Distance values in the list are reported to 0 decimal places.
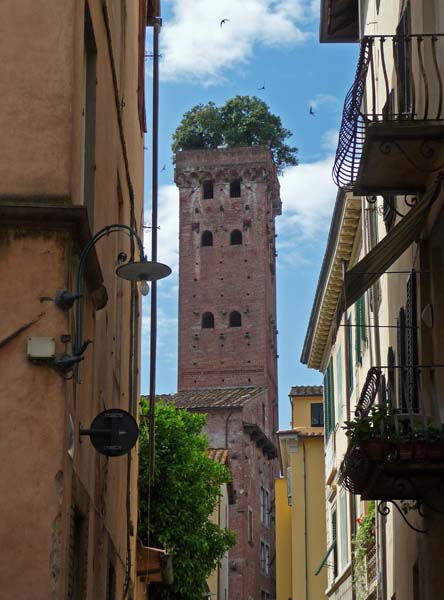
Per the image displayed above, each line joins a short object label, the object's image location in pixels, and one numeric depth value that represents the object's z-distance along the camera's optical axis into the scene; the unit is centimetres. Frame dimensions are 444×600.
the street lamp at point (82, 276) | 860
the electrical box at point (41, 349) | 848
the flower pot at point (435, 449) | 1094
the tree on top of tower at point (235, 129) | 9475
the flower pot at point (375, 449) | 1112
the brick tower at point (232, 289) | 8115
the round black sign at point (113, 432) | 1005
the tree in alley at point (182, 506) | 2997
